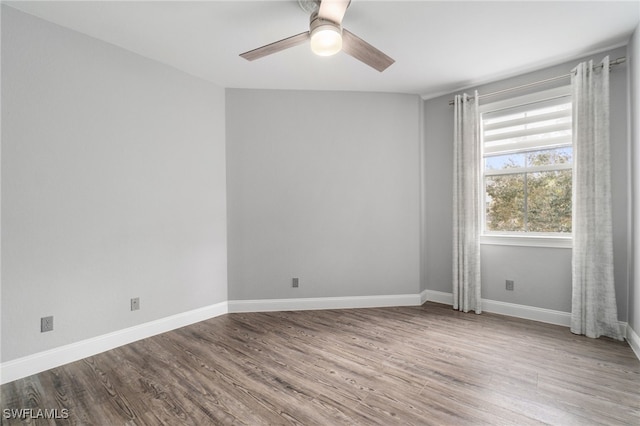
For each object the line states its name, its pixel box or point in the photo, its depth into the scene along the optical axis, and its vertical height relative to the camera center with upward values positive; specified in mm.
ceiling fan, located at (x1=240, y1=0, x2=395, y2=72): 1883 +1210
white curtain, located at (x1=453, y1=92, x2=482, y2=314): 3521 +48
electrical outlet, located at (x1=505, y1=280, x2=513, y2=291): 3406 -865
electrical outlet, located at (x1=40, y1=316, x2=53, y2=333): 2285 -855
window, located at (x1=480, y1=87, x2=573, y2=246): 3158 +499
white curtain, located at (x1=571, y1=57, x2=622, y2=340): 2738 -11
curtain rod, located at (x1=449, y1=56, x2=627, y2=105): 2707 +1343
